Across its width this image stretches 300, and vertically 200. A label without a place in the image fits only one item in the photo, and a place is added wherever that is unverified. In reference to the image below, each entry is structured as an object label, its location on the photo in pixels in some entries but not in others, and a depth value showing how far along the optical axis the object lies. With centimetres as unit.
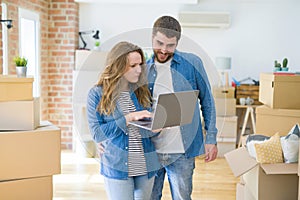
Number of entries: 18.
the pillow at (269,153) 261
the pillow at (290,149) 261
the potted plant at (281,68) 368
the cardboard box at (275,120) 320
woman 167
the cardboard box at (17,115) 270
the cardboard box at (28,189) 272
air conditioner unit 529
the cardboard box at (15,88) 267
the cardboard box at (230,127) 503
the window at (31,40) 455
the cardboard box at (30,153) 268
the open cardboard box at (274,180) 251
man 177
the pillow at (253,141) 276
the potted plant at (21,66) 285
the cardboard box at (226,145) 509
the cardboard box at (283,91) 318
